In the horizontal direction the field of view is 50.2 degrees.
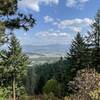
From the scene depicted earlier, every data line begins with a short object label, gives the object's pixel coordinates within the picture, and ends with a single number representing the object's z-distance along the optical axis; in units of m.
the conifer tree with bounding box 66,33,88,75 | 13.44
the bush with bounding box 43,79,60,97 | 15.85
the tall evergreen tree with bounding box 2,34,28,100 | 14.08
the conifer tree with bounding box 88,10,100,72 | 13.56
